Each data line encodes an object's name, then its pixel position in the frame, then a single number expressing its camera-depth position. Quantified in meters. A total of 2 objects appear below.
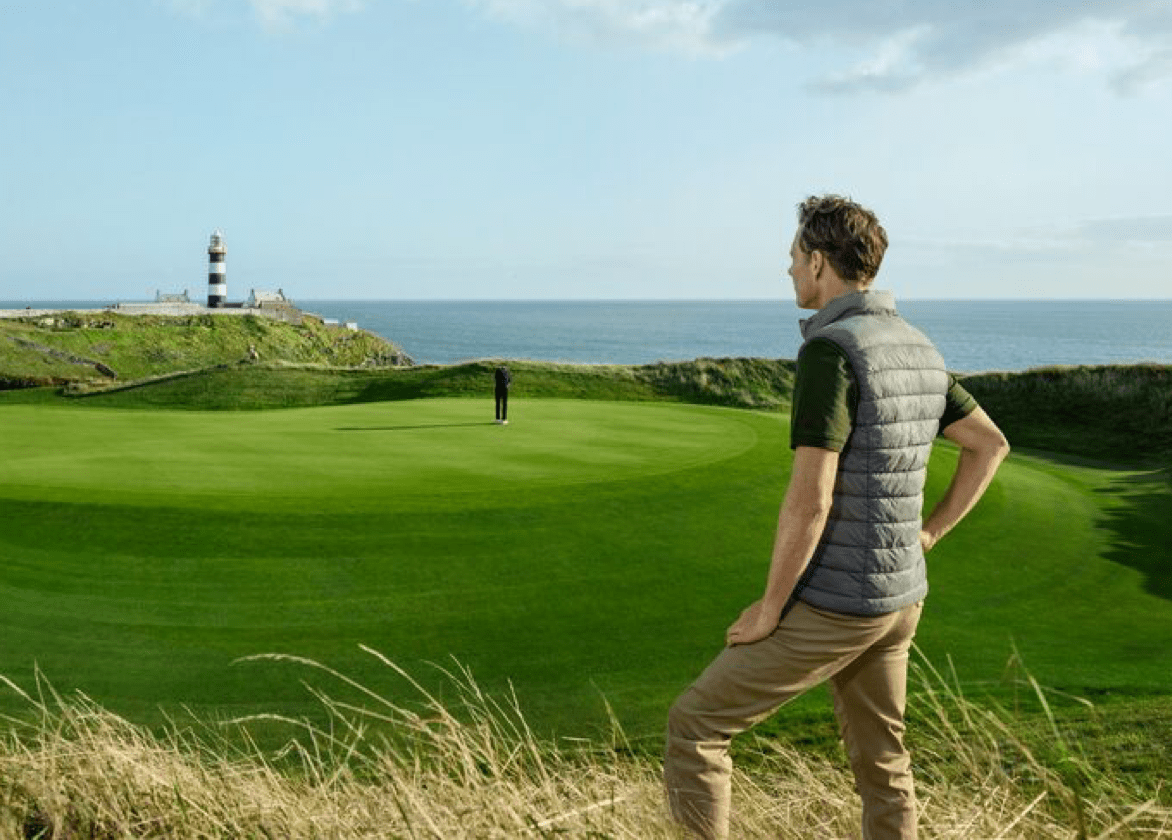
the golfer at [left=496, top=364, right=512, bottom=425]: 18.25
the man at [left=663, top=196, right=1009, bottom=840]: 2.93
